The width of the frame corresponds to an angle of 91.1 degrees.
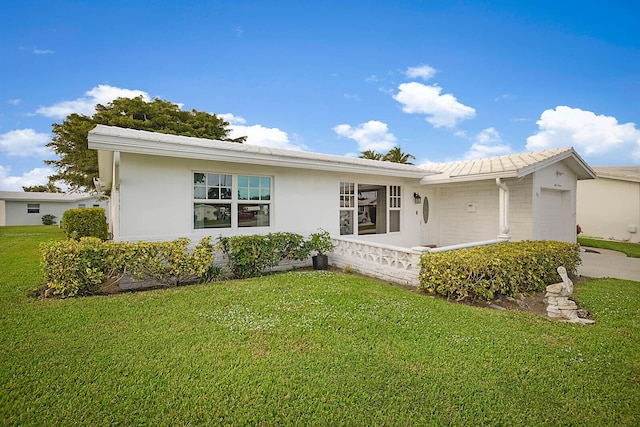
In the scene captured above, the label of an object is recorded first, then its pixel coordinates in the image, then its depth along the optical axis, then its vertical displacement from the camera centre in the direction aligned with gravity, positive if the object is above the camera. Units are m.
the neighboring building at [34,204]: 30.34 +1.05
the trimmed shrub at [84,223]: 13.86 -0.36
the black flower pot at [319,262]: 8.32 -1.23
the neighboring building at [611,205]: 15.07 +0.61
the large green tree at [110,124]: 20.06 +6.29
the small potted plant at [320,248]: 8.23 -0.85
